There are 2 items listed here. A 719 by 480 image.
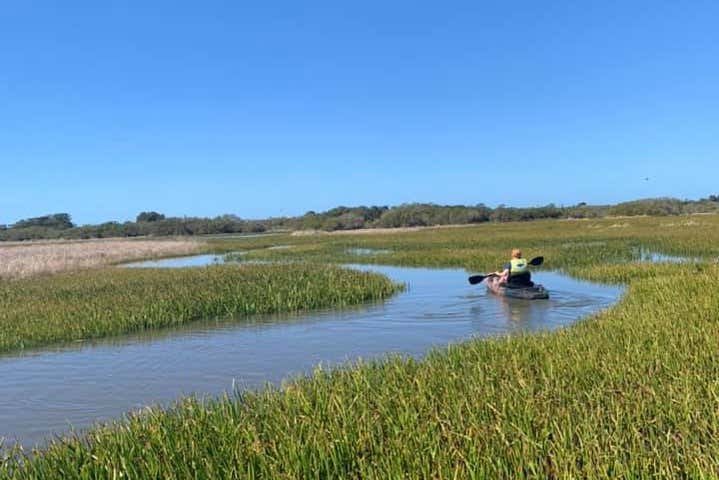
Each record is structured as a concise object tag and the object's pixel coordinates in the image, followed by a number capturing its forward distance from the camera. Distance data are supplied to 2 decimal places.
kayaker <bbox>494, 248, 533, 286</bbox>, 17.14
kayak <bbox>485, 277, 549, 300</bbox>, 16.28
